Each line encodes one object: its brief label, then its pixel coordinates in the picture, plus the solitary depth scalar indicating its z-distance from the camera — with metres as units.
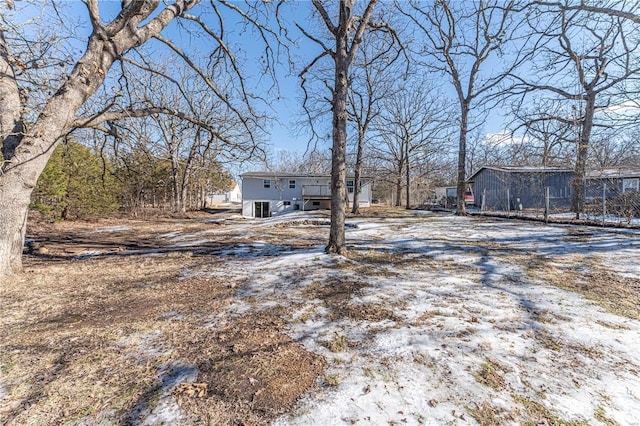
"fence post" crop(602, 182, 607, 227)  8.49
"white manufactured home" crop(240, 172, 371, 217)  23.88
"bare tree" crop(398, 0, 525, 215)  12.38
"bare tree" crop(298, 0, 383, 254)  5.16
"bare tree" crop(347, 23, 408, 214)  15.25
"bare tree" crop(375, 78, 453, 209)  19.72
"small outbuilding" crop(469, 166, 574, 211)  17.05
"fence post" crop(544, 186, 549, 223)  9.53
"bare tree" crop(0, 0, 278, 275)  3.39
